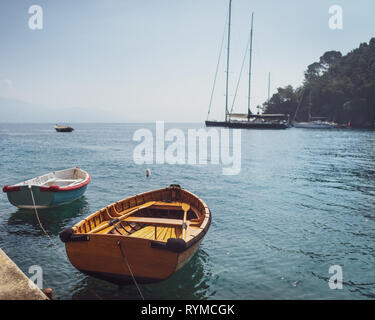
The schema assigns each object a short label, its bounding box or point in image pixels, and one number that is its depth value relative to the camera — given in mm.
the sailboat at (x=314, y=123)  105062
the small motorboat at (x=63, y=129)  105938
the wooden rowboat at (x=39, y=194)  14852
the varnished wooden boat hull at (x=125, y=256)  7489
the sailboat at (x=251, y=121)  103900
